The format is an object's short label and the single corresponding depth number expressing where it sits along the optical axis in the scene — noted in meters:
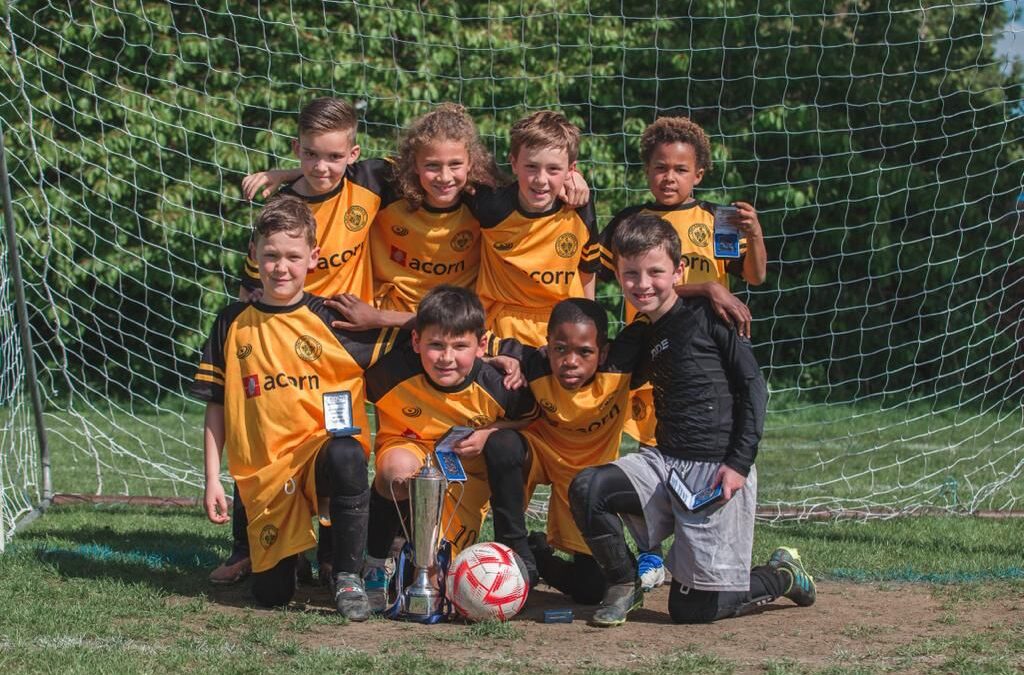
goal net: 8.61
